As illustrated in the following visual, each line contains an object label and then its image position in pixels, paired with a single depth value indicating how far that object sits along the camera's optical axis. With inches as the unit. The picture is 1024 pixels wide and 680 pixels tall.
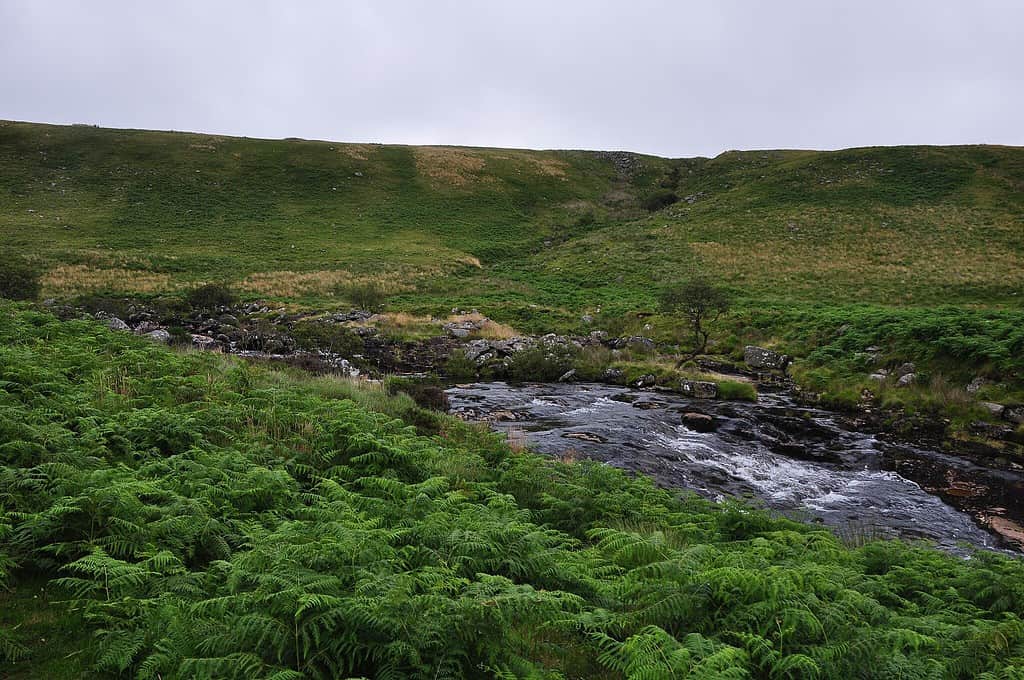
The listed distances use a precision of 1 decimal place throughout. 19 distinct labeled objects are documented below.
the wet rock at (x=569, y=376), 990.4
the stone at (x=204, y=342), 949.5
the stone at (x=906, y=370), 848.9
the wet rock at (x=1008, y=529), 435.5
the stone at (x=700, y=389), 877.8
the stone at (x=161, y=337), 782.8
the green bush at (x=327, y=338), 1062.4
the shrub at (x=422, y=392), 709.9
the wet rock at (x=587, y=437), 643.5
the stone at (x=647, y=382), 943.7
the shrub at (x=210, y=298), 1392.7
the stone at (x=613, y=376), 985.5
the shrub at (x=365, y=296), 1524.4
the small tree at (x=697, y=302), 1151.6
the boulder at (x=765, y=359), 1053.2
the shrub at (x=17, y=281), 1205.2
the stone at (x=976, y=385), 748.6
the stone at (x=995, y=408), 693.9
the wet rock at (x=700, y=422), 717.3
